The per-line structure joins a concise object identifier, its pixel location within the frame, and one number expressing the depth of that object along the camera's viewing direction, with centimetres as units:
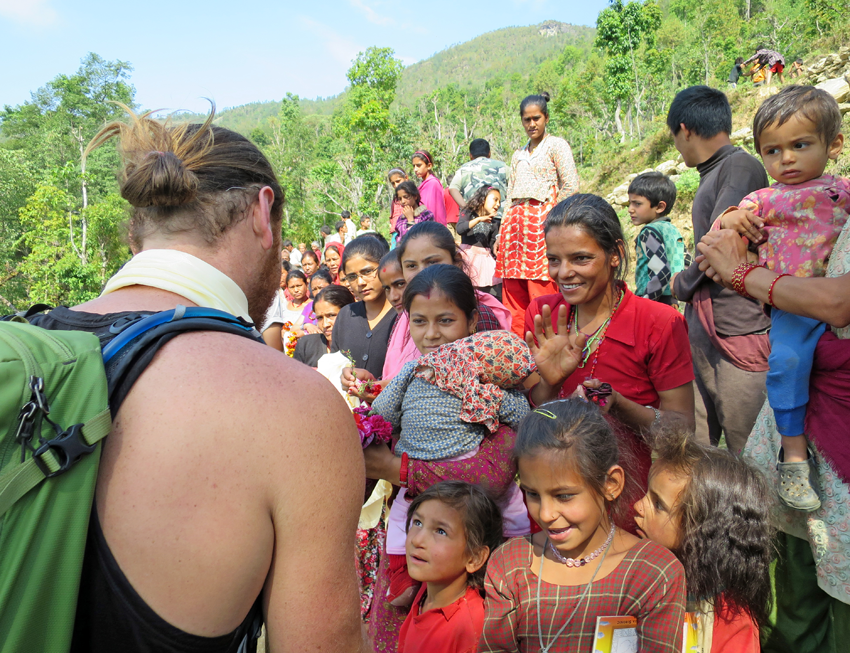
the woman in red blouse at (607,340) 229
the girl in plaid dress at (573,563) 180
